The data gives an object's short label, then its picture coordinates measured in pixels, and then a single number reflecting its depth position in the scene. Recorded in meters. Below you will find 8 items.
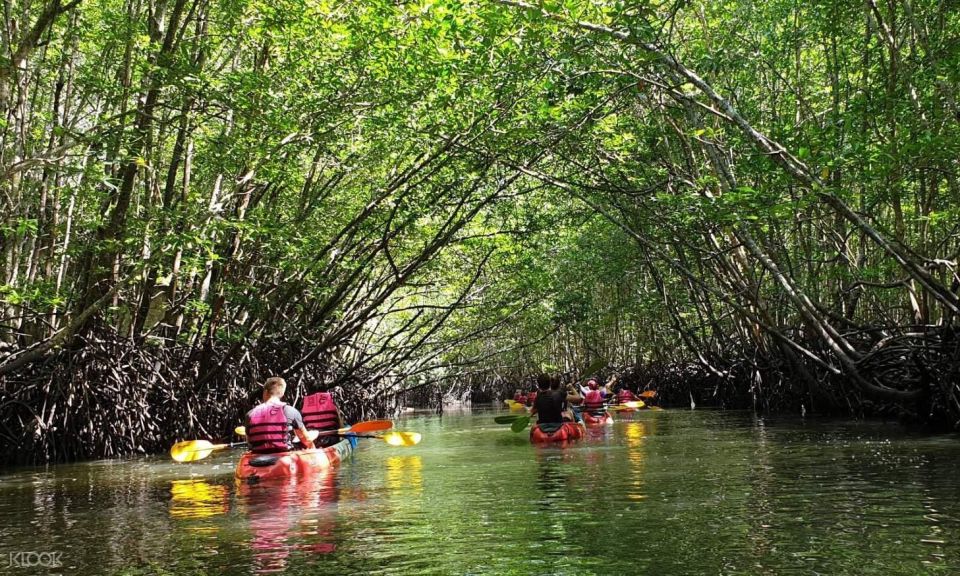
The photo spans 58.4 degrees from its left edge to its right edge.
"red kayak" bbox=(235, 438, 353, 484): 8.46
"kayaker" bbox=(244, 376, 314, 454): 8.81
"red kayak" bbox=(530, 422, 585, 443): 12.14
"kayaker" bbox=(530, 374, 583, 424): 12.51
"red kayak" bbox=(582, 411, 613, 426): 16.62
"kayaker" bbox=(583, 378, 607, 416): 17.05
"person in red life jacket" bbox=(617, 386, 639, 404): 21.51
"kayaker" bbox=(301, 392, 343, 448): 11.69
